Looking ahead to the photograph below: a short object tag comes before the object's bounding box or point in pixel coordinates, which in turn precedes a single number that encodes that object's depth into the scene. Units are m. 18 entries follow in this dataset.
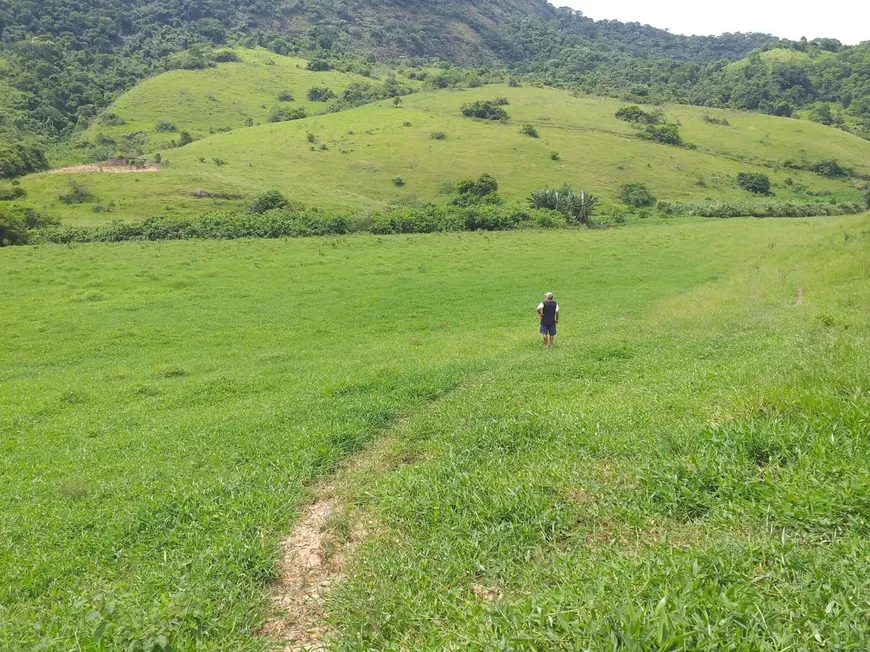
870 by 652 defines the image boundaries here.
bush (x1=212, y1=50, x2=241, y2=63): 163.88
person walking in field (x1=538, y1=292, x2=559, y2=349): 17.08
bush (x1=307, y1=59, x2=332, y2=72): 176.19
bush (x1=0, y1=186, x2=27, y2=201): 60.16
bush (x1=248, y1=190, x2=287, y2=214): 61.91
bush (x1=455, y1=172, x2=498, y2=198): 76.81
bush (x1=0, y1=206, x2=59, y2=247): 43.97
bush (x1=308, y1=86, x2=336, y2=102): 145.00
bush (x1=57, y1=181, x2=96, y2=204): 62.41
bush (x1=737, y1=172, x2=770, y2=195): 92.56
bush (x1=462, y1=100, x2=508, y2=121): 116.44
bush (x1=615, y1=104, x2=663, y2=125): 121.19
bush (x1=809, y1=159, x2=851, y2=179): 103.50
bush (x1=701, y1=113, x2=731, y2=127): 128.25
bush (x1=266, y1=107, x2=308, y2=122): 122.81
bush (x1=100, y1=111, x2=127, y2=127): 118.31
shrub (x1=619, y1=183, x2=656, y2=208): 80.31
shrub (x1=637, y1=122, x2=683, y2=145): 109.75
